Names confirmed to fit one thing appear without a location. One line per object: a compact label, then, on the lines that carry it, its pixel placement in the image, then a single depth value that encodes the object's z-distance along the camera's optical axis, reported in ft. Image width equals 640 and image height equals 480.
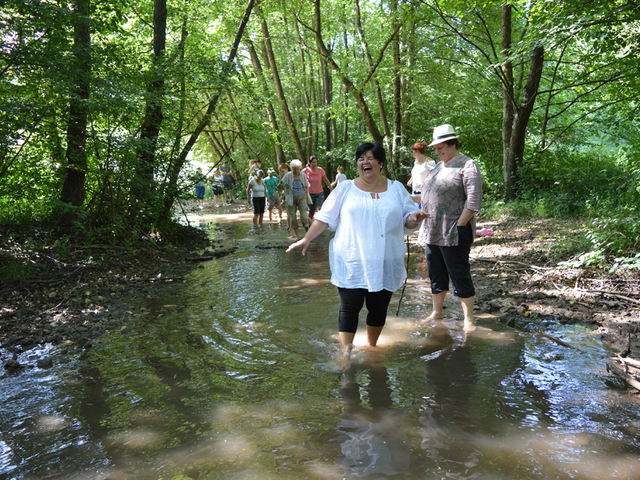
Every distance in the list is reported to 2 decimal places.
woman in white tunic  13.03
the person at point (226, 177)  77.26
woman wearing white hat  15.93
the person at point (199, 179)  36.50
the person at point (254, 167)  49.32
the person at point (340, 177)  50.85
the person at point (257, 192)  48.98
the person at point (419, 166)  25.05
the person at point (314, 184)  45.32
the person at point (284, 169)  43.19
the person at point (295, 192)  41.27
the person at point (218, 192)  71.78
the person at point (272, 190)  50.98
